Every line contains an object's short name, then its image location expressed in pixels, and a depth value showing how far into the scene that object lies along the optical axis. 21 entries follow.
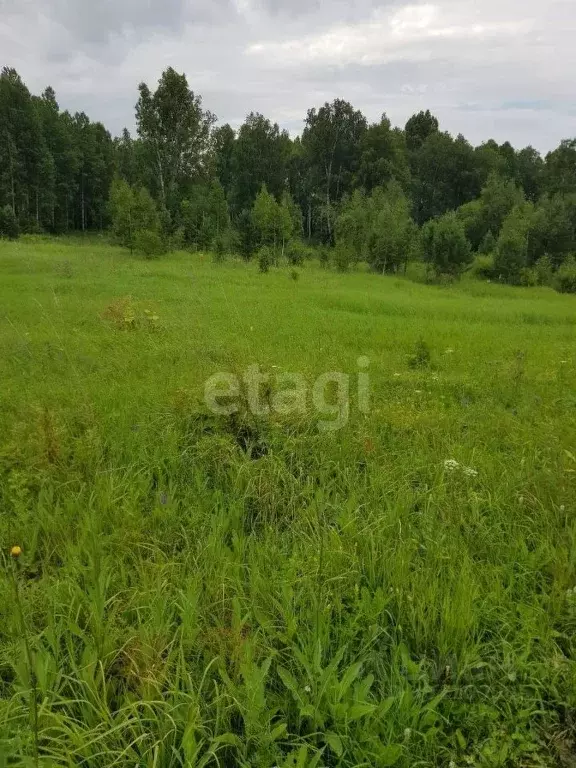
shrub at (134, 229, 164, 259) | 21.05
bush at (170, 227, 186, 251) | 26.66
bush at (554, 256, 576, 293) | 23.42
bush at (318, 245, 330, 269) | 25.98
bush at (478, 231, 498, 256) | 32.66
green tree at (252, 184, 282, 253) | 27.41
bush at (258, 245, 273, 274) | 18.56
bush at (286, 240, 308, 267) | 24.64
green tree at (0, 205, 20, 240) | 26.48
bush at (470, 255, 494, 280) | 29.01
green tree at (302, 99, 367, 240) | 41.88
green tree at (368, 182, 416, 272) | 26.27
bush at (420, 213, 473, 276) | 24.08
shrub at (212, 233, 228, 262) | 23.38
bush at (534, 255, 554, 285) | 26.86
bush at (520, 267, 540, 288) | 26.33
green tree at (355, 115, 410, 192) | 41.22
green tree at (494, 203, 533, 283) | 26.27
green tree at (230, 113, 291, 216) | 40.81
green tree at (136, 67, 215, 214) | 33.00
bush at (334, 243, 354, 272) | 24.91
